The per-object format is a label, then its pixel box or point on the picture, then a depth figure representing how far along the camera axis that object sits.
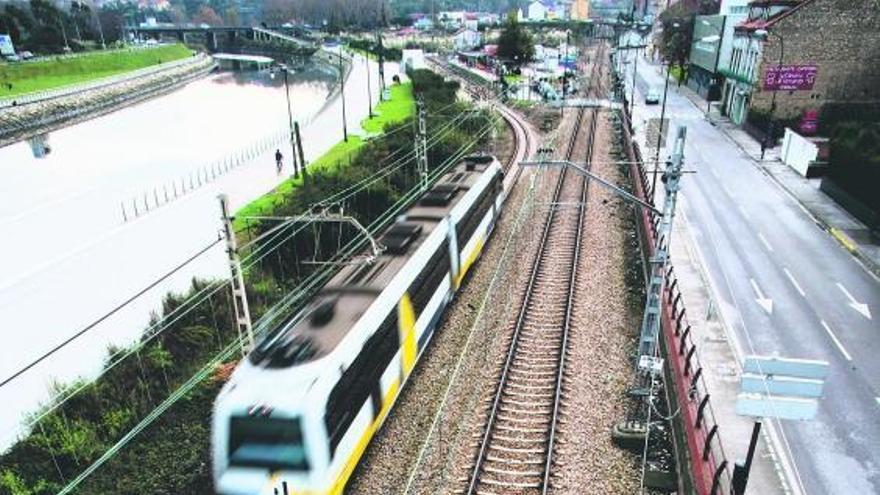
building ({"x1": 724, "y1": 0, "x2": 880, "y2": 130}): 42.09
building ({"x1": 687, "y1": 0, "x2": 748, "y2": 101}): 55.48
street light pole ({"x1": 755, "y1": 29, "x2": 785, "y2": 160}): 39.66
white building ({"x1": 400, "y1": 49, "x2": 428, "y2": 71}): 85.25
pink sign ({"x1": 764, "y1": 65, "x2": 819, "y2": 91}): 43.75
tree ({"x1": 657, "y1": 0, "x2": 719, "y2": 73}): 73.81
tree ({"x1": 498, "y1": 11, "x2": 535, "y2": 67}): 84.44
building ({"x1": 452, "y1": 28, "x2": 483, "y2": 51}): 125.94
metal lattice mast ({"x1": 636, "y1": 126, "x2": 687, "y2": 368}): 12.62
